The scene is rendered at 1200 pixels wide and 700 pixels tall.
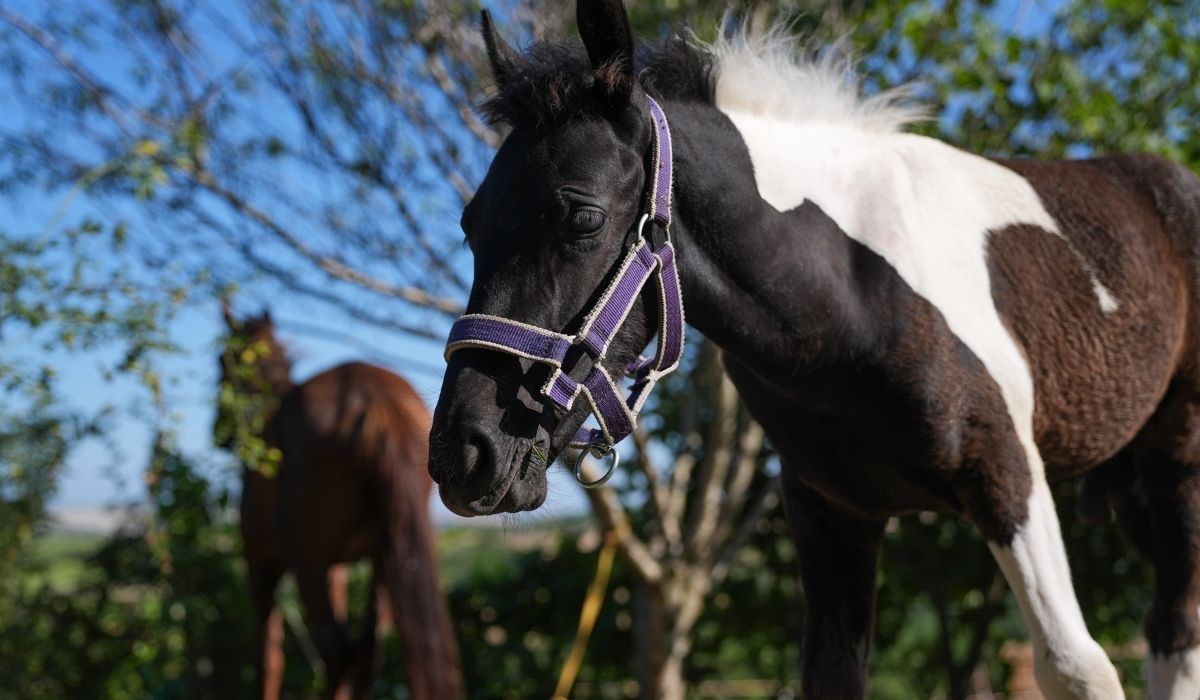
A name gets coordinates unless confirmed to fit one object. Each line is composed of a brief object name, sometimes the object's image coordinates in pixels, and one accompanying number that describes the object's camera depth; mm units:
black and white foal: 1902
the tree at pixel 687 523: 5629
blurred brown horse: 5273
